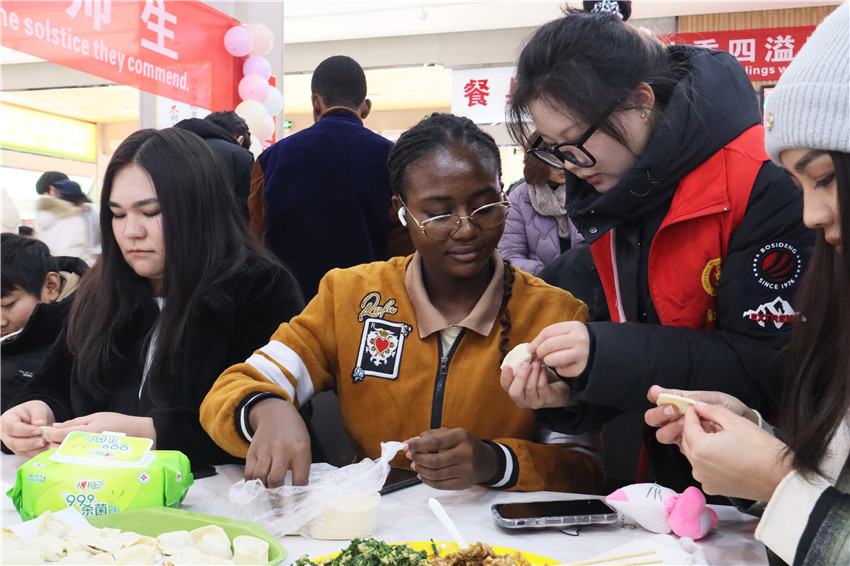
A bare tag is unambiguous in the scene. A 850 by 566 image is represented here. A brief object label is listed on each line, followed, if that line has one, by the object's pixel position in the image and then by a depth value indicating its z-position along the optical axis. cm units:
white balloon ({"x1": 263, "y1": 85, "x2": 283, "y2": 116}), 430
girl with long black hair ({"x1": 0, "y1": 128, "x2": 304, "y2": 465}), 168
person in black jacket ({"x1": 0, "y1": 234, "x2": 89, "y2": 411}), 228
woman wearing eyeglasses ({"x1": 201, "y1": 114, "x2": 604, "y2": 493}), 151
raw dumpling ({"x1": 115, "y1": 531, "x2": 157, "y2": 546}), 98
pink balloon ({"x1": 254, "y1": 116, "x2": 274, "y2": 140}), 423
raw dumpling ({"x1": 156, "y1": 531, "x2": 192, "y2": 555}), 98
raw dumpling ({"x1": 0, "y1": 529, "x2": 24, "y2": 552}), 96
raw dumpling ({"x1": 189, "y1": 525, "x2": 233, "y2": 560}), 98
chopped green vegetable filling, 90
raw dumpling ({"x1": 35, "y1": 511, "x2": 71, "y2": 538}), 103
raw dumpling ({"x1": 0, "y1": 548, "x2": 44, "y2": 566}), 93
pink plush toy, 104
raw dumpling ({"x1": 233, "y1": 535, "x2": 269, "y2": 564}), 96
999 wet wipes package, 112
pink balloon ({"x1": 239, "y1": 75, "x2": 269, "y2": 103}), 416
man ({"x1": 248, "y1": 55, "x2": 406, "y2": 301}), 259
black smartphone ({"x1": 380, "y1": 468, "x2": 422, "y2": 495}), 128
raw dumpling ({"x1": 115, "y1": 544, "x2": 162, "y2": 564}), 94
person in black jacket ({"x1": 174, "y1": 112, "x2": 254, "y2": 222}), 279
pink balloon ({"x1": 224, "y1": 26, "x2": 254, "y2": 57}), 408
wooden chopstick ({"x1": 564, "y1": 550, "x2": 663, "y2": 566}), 93
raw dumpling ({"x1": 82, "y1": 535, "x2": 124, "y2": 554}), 96
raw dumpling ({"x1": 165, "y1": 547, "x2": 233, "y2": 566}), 94
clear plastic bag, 107
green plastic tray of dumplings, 106
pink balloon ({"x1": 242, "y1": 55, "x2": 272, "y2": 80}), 421
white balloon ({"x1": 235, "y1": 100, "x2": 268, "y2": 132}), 409
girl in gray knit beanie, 86
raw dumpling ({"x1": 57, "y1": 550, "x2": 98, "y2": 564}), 94
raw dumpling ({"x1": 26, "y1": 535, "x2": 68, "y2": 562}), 97
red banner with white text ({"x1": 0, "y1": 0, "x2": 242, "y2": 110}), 287
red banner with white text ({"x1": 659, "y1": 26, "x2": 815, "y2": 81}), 630
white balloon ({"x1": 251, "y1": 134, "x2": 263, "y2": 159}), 401
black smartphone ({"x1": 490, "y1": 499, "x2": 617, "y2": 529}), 108
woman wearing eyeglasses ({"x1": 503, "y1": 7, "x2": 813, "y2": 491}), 119
